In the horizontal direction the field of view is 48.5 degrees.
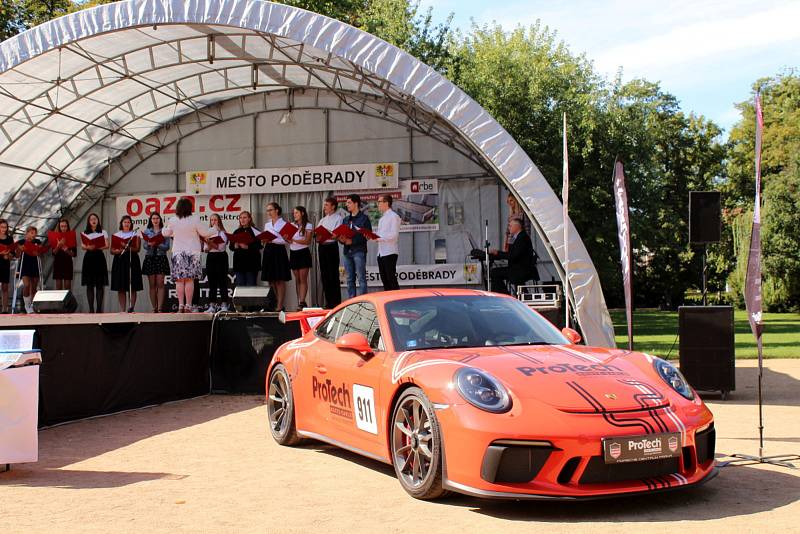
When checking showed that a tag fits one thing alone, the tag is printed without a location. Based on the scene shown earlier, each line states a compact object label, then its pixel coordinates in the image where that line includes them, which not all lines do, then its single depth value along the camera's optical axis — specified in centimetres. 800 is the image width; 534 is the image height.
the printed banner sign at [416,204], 2111
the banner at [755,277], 715
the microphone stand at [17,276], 1858
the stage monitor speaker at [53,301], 1623
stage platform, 963
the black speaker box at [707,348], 1112
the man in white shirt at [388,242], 1448
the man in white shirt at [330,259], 1553
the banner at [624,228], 904
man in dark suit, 1437
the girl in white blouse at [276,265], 1691
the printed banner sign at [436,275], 2056
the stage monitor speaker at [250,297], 1351
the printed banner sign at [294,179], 2138
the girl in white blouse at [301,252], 1582
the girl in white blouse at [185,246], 1495
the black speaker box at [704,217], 1068
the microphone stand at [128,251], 1710
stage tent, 1306
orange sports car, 495
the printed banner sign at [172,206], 2220
